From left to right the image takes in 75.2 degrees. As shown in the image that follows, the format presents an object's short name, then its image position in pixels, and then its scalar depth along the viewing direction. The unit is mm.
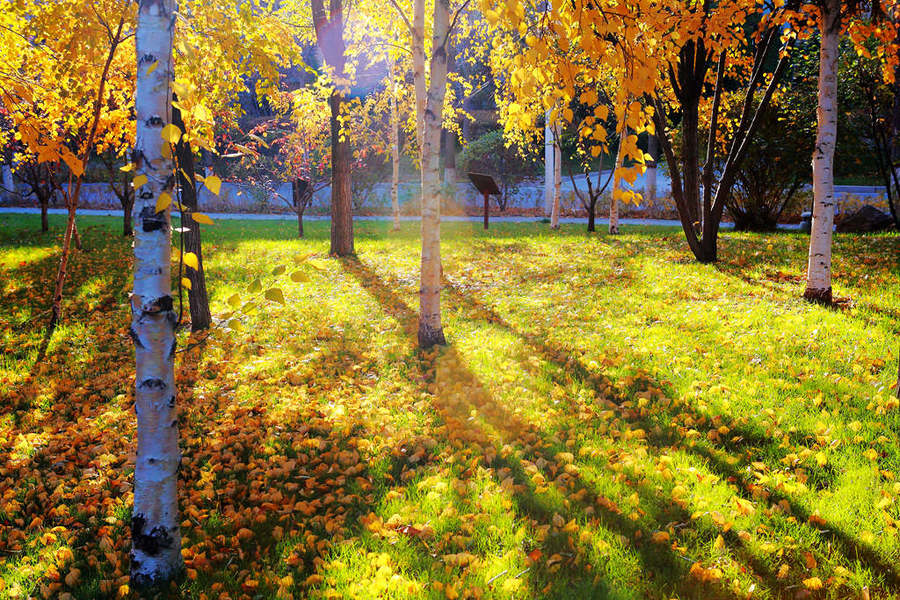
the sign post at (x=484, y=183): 16953
